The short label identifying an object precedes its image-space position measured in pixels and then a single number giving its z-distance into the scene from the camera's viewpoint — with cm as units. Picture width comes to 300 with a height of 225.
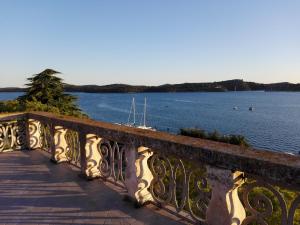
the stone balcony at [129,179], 266
